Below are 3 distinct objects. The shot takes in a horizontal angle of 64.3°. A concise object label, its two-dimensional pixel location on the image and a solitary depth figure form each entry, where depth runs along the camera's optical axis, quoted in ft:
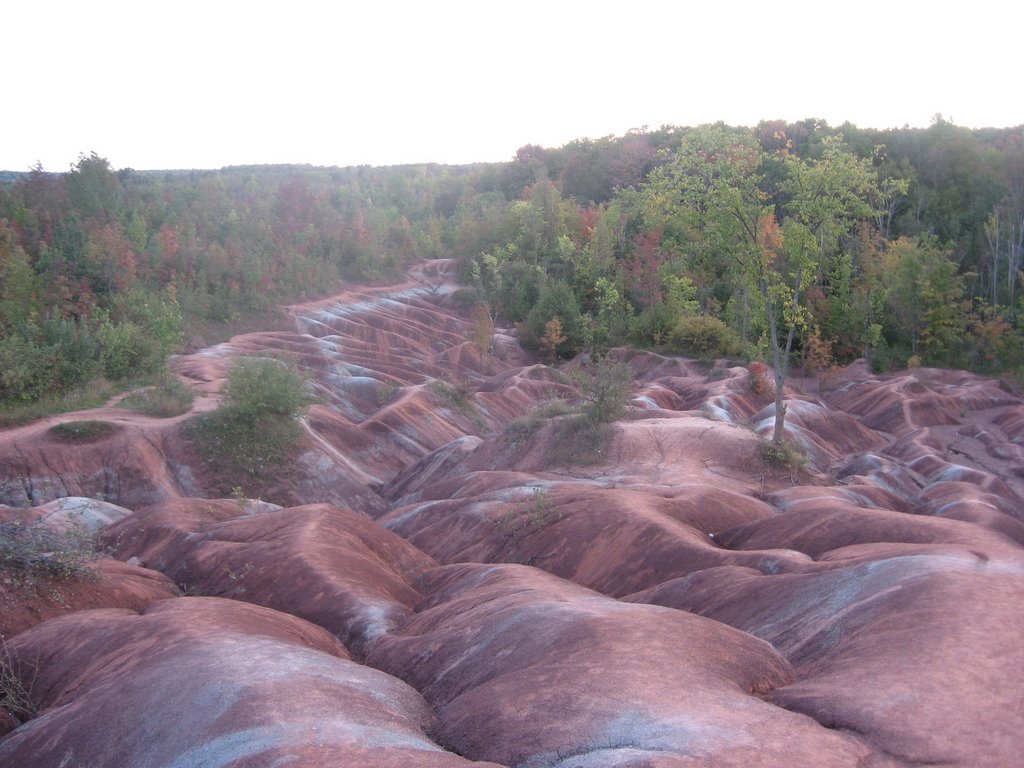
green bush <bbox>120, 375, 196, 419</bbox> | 96.43
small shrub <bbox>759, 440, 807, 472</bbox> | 82.84
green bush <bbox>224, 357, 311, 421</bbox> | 92.79
